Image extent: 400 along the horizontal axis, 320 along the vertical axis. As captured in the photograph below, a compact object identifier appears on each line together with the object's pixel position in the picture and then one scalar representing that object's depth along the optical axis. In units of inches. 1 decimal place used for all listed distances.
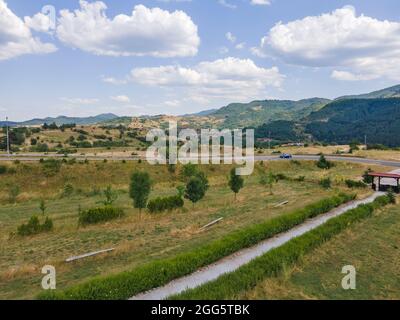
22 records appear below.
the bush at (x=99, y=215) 965.6
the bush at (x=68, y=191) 1585.9
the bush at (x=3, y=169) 1781.4
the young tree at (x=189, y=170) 1618.6
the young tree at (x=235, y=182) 1305.4
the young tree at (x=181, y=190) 1310.3
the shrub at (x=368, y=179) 1530.5
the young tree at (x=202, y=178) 1276.8
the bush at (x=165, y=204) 1106.1
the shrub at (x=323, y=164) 2198.6
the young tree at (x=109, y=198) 1170.8
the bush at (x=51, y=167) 1831.9
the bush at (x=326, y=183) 1470.8
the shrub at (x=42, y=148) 2824.3
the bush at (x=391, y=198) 1217.6
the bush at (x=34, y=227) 871.7
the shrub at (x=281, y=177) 1897.9
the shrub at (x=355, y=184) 1508.4
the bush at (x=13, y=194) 1471.5
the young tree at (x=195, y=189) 1167.0
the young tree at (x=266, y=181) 1461.6
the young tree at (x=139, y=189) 1016.2
